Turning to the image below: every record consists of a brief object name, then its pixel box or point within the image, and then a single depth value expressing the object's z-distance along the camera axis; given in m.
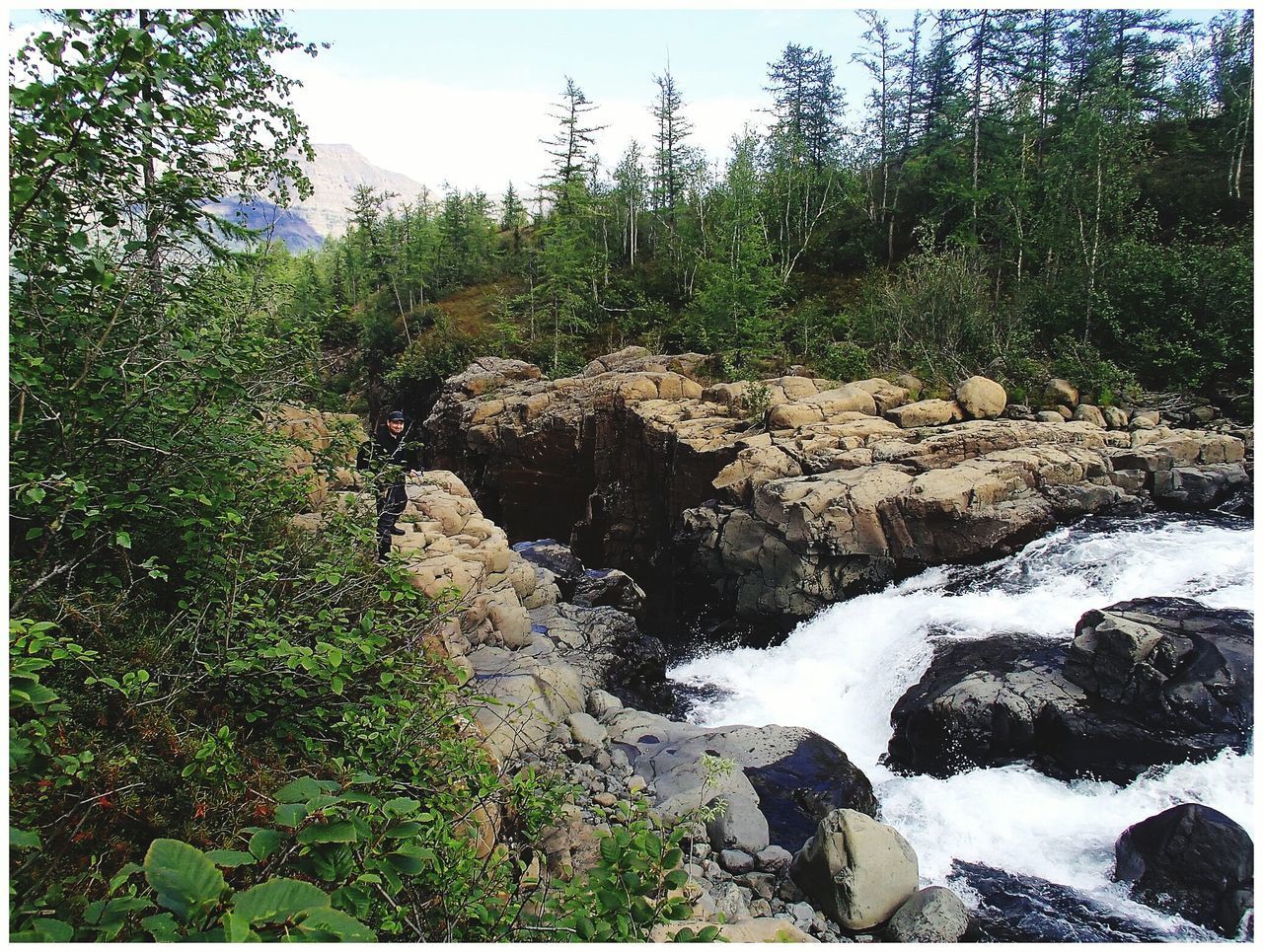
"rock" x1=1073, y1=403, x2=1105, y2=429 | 16.80
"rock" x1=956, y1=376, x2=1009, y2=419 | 17.22
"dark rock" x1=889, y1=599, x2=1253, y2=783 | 7.64
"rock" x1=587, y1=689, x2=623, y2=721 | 9.05
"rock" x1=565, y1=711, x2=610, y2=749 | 8.00
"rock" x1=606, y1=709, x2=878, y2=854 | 6.83
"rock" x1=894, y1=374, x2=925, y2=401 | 19.32
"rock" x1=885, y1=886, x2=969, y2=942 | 5.54
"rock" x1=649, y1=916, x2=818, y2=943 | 4.87
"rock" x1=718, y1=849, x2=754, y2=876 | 6.25
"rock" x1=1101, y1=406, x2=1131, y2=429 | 16.70
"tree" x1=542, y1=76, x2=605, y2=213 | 35.62
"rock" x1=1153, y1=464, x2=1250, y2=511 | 13.23
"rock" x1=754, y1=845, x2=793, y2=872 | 6.32
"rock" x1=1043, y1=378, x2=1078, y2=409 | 18.12
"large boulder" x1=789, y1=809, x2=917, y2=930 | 5.70
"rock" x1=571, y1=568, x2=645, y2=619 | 14.35
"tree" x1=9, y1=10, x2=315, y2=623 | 2.55
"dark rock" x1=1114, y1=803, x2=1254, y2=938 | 5.68
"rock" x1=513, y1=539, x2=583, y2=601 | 14.49
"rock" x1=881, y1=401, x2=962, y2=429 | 17.03
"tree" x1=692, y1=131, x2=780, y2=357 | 24.47
